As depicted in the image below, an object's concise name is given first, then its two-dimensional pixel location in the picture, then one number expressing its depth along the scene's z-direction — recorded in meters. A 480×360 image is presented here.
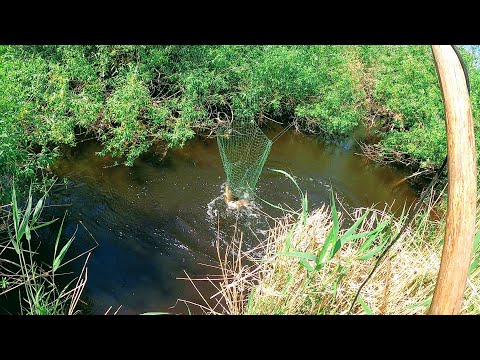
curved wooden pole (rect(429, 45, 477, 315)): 0.86
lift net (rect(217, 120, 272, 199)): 7.24
